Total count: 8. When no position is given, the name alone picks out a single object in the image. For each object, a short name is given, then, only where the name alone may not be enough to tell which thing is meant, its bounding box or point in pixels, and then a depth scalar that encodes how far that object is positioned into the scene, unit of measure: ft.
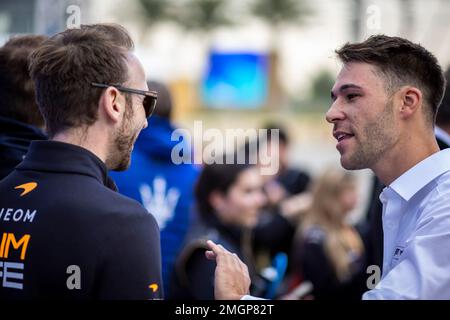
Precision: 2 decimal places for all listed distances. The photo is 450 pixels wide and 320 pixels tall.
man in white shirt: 7.78
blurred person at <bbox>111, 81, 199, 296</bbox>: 14.02
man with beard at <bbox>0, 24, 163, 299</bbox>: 6.59
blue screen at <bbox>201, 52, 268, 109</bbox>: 61.41
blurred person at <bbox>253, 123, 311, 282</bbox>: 18.43
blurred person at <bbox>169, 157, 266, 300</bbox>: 13.60
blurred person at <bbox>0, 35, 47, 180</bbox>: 9.88
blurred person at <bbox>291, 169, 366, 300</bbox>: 16.19
